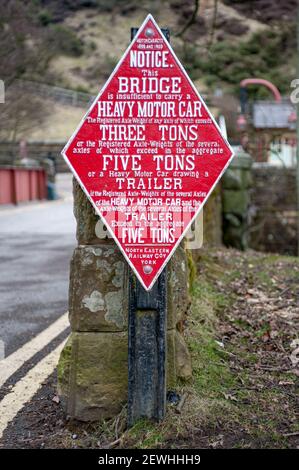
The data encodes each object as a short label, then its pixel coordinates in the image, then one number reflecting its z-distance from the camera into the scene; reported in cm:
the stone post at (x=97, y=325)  342
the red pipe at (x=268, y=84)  2282
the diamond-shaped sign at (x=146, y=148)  324
